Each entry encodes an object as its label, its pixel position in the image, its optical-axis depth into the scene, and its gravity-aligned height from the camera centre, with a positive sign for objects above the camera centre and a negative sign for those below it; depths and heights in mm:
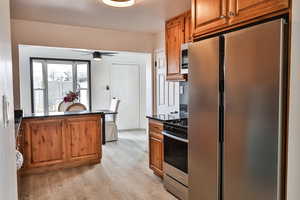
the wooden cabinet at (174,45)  3125 +666
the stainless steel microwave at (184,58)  2830 +416
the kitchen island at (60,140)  3355 -772
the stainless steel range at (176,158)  2488 -783
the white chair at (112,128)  5496 -913
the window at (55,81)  5883 +281
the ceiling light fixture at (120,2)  2381 +942
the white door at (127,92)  6766 -29
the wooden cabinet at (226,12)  1423 +571
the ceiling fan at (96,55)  5359 +864
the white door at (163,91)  3828 -2
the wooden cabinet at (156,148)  3057 -801
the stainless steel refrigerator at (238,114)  1360 -164
